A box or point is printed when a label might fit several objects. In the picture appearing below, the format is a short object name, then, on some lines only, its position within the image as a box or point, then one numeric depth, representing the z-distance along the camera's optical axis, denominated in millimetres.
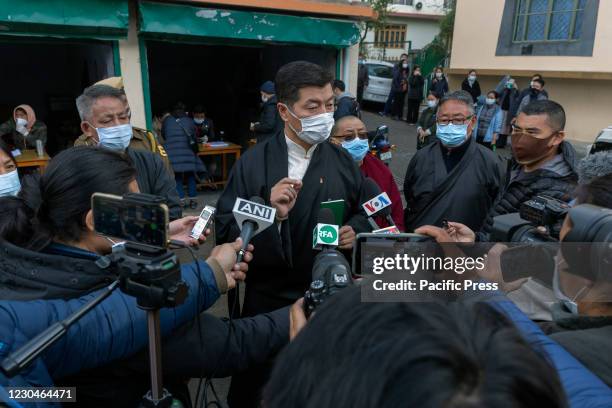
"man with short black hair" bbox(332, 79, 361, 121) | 6019
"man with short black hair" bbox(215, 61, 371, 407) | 2064
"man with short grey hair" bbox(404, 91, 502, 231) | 2479
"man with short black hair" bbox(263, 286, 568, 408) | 546
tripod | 966
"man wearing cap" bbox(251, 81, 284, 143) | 6008
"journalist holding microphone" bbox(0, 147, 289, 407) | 1160
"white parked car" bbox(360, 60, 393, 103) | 14414
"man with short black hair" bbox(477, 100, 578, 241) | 2191
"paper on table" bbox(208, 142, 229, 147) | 6923
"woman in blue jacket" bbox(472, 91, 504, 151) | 9078
